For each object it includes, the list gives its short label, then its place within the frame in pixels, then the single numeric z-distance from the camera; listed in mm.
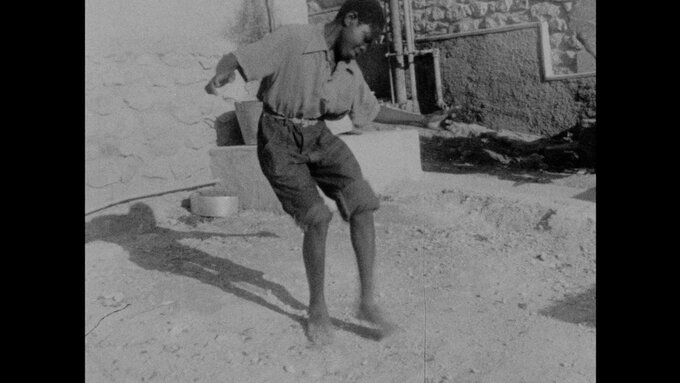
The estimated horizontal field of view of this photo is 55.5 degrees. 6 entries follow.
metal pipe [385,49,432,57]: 9423
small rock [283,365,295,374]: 2770
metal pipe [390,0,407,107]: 9445
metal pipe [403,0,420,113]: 9508
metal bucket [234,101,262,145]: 6008
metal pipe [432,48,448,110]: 9406
